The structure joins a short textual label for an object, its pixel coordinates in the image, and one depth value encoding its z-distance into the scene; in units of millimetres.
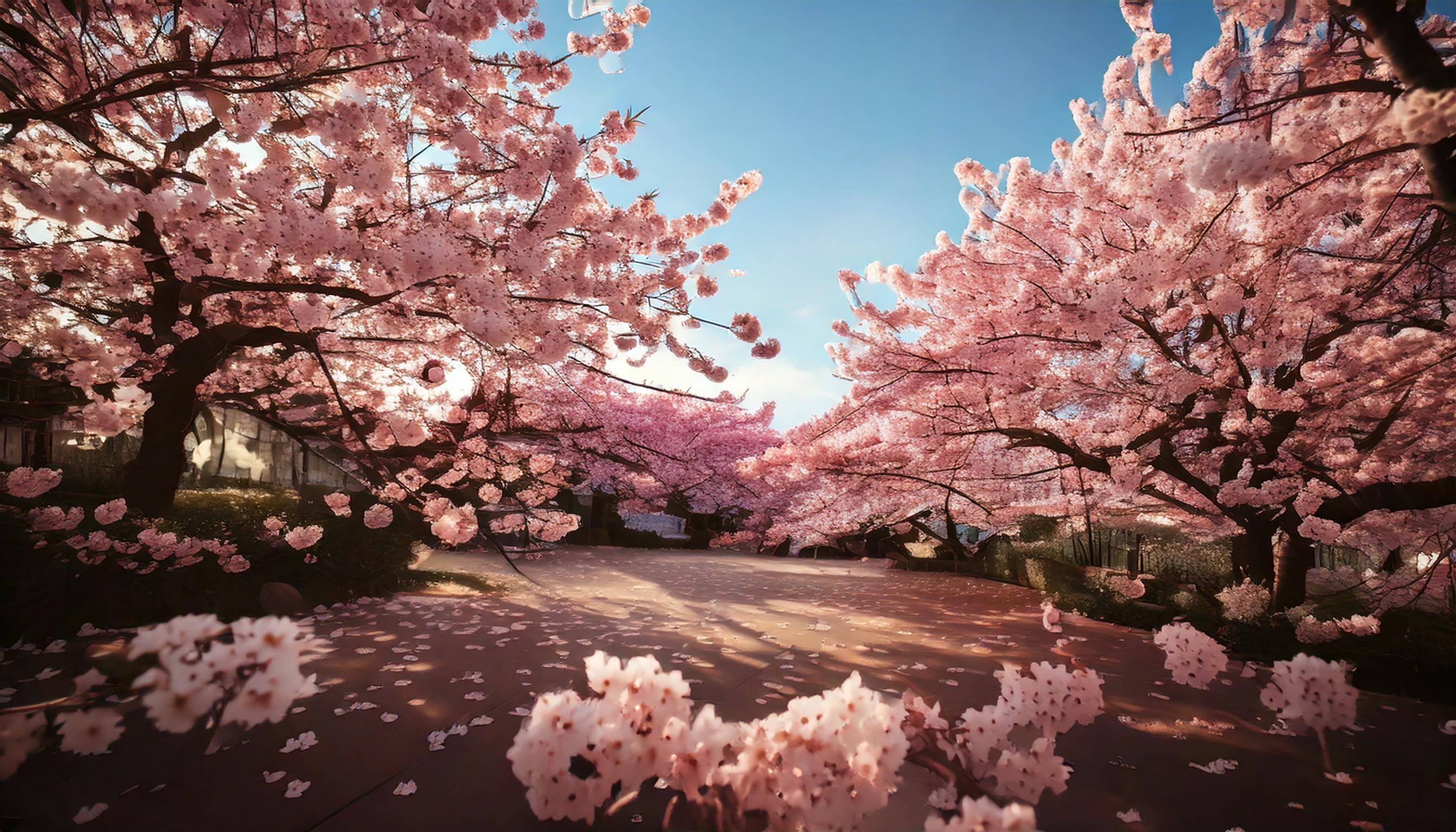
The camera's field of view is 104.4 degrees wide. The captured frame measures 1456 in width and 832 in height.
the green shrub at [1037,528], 11297
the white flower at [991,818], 1184
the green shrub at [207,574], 4484
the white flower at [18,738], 1214
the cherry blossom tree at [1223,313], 3033
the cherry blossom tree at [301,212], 2961
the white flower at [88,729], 1223
